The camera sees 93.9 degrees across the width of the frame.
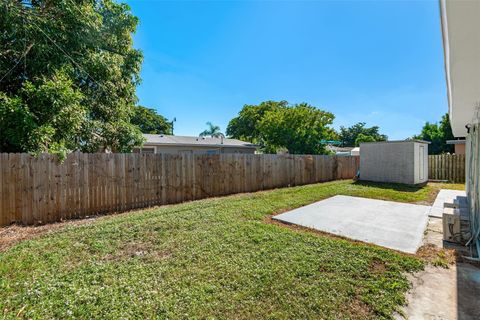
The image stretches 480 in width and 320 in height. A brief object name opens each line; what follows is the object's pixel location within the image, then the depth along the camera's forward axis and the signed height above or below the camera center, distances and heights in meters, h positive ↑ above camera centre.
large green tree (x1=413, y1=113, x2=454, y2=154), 22.88 +2.07
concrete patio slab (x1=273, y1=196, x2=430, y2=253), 4.28 -1.58
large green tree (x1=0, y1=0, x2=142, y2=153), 5.16 +2.41
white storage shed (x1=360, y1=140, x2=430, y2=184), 11.45 -0.33
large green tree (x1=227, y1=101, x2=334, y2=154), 18.59 +2.23
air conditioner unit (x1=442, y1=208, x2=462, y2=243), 4.06 -1.32
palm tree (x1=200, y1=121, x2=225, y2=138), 33.00 +3.82
